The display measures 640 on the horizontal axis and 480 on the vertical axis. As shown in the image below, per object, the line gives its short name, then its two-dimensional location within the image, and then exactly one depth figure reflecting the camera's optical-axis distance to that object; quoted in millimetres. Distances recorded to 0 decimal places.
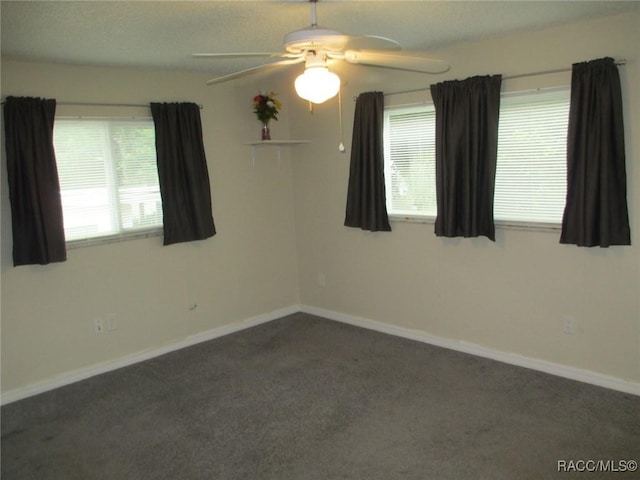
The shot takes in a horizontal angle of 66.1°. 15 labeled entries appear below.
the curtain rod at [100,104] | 3664
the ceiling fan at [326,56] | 2162
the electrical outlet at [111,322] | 4008
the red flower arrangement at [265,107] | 4547
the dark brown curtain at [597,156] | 3025
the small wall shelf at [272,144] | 4625
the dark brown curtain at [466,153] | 3529
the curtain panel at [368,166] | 4156
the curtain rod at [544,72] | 3013
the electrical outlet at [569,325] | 3451
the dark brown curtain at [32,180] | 3400
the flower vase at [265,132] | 4676
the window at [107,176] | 3725
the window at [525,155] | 3371
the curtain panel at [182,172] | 4090
